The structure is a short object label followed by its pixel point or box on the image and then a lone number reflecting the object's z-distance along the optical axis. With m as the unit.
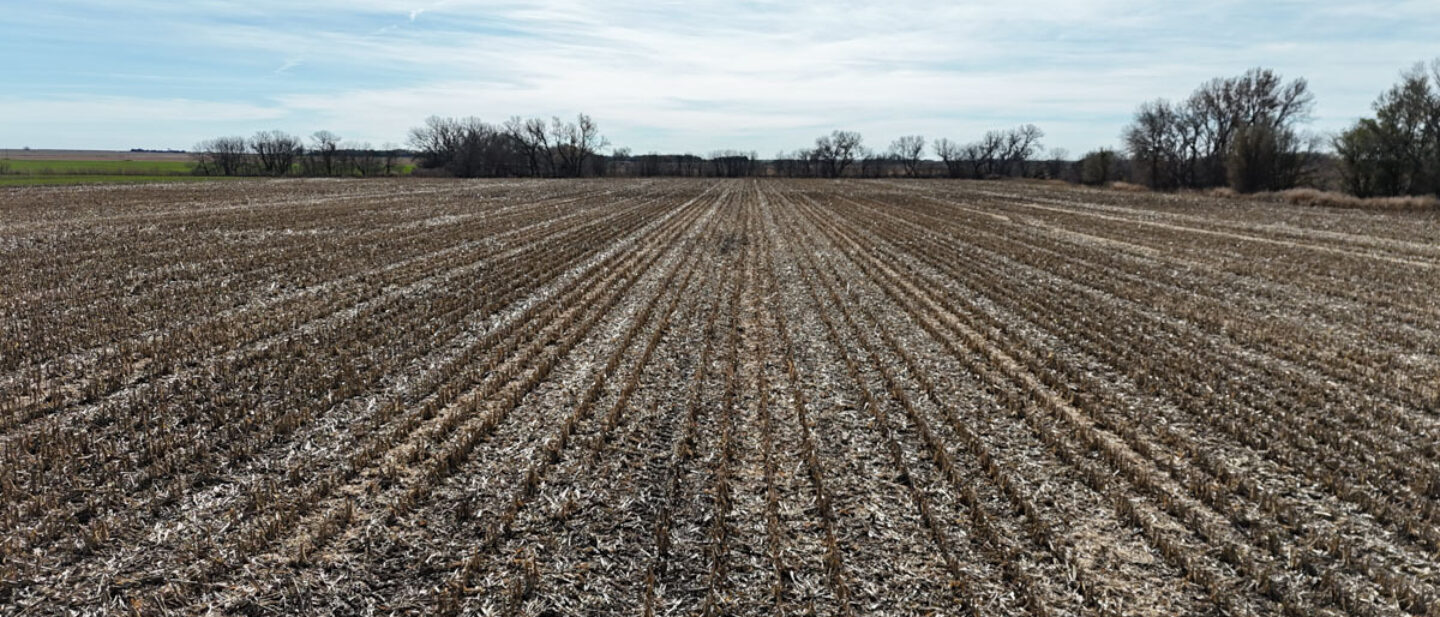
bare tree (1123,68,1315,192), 73.25
